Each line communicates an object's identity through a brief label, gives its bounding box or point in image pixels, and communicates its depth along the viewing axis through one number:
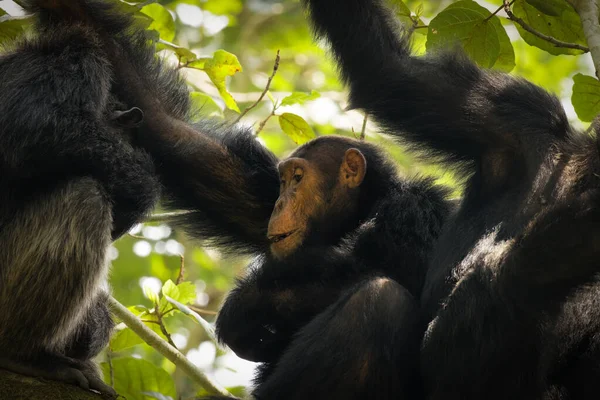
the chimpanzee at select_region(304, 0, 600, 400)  8.07
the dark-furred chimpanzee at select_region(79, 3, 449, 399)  8.91
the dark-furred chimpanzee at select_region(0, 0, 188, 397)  8.80
